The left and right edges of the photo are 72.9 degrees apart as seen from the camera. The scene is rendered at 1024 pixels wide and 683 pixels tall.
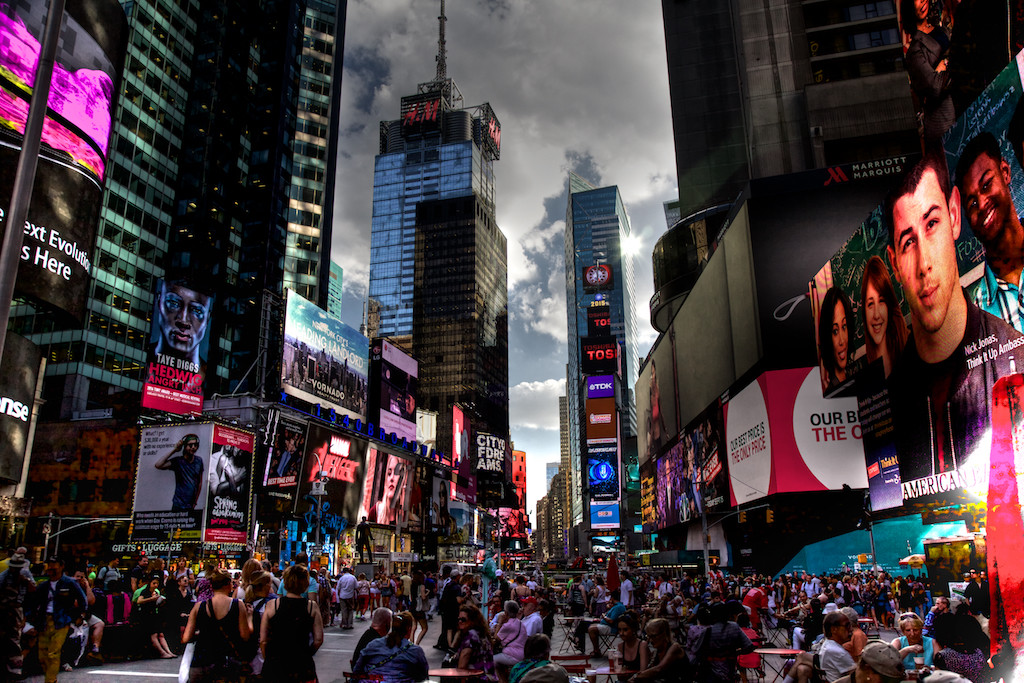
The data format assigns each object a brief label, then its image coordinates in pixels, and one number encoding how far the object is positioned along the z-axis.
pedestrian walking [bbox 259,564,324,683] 6.00
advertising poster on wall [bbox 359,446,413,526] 54.66
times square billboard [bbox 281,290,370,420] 46.69
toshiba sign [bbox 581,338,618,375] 127.75
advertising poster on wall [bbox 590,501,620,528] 102.44
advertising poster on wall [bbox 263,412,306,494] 43.12
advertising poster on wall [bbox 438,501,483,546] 84.06
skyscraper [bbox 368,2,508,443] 169.88
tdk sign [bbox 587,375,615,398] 111.44
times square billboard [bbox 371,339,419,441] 62.28
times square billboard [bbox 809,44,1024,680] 12.17
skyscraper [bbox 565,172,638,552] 131.88
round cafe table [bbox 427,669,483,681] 8.16
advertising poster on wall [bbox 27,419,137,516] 38.75
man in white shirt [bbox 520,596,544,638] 10.06
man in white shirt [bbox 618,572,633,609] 21.12
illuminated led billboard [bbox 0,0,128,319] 24.25
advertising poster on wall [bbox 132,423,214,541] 35.62
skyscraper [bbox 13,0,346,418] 62.91
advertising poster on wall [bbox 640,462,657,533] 78.22
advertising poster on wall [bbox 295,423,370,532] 46.19
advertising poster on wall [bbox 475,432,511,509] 102.81
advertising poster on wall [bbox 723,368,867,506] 36.19
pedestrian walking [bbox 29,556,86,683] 10.10
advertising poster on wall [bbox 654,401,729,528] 47.38
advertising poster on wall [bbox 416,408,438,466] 110.36
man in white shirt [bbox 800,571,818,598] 25.33
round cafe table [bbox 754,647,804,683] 10.31
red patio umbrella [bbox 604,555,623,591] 25.03
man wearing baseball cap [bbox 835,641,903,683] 4.84
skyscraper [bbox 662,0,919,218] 52.59
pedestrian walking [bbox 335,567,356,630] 21.84
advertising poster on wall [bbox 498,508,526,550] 127.19
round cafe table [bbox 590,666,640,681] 8.52
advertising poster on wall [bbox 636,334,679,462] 69.00
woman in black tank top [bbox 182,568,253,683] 6.10
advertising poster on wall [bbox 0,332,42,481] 26.19
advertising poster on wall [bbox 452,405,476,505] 83.62
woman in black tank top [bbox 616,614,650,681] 8.48
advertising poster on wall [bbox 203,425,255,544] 36.47
